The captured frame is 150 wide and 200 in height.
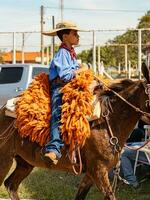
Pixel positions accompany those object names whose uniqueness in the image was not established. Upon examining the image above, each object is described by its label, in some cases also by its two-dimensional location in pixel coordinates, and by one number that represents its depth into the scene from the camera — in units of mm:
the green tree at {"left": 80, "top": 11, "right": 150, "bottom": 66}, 39875
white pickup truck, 15289
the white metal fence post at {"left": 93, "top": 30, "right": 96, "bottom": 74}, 20509
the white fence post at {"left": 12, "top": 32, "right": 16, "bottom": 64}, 22528
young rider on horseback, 5438
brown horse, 5297
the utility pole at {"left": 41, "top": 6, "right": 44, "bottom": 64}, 26662
